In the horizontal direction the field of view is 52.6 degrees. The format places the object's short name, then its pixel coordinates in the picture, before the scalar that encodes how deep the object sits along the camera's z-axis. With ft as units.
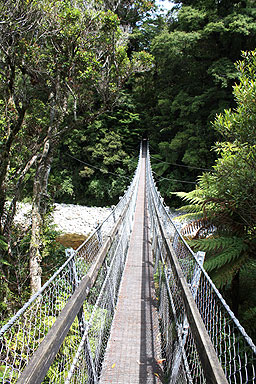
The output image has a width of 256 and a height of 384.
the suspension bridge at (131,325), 2.89
